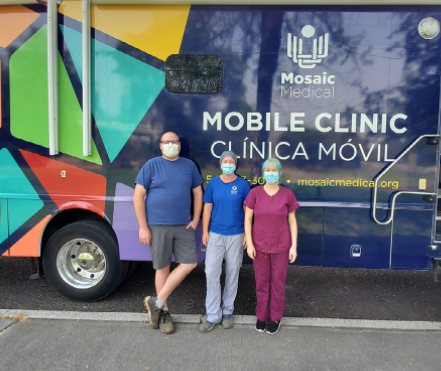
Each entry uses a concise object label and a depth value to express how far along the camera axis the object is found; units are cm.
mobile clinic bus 341
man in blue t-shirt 314
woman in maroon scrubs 303
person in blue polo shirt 314
